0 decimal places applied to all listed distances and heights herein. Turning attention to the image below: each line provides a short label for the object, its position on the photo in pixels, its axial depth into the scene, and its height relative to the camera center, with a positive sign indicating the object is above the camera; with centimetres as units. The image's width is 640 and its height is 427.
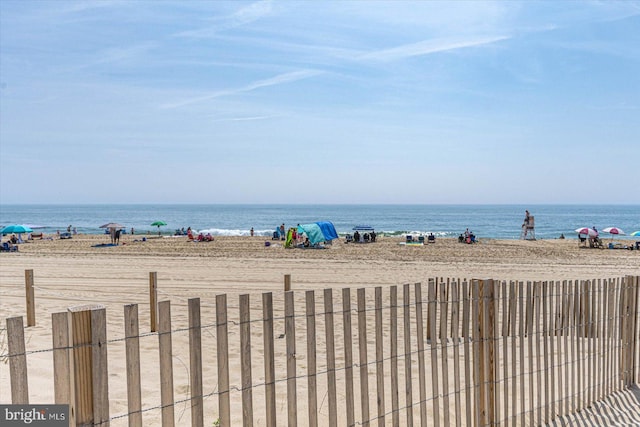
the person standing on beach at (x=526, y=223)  3721 -211
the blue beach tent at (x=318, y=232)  2947 -191
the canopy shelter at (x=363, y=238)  3392 -267
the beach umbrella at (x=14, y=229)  3112 -147
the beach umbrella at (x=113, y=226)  3175 -140
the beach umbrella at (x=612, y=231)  3089 -227
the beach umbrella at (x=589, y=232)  2895 -217
